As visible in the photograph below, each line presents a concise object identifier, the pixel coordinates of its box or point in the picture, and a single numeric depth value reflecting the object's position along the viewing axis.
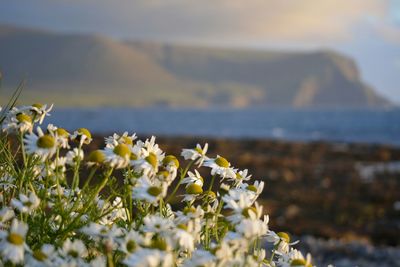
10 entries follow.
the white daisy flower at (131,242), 2.16
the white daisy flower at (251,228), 2.16
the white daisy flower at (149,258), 1.89
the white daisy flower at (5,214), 2.40
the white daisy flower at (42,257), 2.09
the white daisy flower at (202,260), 2.10
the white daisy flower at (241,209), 2.31
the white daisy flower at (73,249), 2.24
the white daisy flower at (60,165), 2.96
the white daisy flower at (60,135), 2.51
